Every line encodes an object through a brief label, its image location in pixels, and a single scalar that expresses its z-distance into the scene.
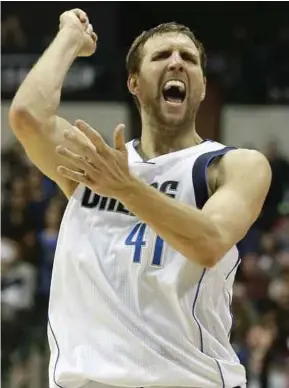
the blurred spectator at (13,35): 18.80
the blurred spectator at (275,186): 17.22
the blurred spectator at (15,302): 13.42
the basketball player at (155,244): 5.09
